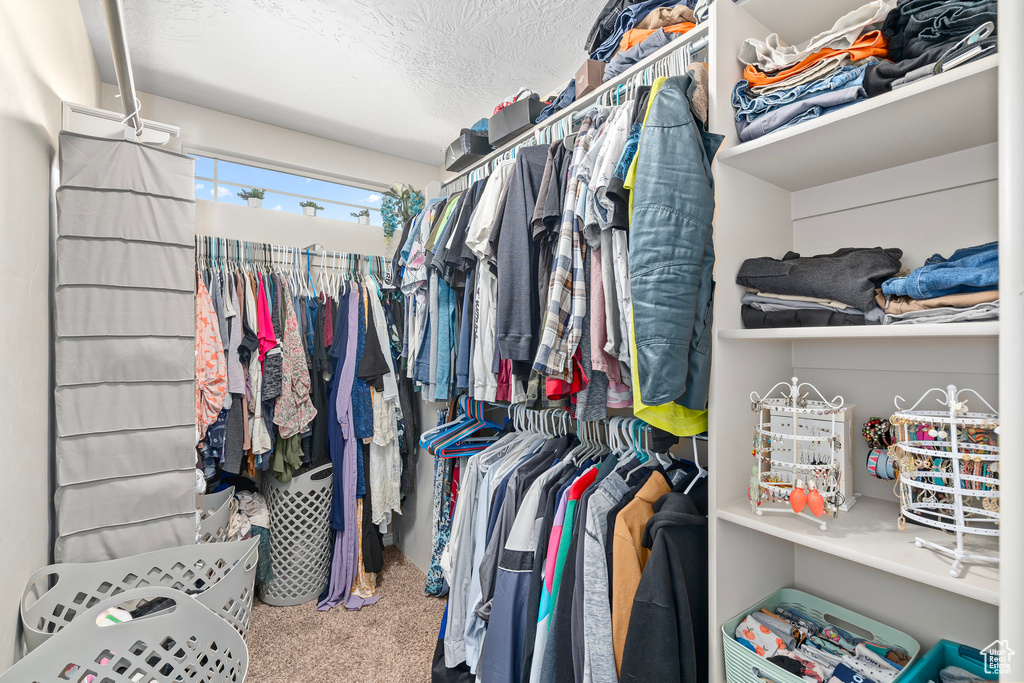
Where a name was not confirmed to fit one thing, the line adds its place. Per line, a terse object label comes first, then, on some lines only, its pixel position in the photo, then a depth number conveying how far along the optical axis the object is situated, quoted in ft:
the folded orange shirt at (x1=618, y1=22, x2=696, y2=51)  4.64
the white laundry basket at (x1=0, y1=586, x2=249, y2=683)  2.82
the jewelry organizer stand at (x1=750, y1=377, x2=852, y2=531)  3.28
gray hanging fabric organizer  3.91
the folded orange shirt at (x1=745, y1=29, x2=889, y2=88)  3.11
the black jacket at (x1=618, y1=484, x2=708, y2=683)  3.28
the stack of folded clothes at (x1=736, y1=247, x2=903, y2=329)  3.04
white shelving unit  2.95
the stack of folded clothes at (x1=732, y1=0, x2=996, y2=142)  2.74
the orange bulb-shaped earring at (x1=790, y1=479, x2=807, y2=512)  3.13
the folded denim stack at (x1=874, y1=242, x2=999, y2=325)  2.52
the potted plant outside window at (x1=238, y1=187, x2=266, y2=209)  9.05
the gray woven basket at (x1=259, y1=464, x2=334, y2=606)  7.74
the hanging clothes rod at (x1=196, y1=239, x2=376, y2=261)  7.73
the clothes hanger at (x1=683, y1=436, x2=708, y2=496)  4.03
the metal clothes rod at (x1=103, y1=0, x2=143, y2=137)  3.59
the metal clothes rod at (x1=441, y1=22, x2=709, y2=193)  3.97
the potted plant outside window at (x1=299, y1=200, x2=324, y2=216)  9.66
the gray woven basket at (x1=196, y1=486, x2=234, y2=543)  6.73
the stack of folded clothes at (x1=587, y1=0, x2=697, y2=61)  4.83
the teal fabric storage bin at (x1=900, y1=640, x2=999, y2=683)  2.97
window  8.91
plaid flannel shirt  4.05
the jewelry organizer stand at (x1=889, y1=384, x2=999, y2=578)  2.55
